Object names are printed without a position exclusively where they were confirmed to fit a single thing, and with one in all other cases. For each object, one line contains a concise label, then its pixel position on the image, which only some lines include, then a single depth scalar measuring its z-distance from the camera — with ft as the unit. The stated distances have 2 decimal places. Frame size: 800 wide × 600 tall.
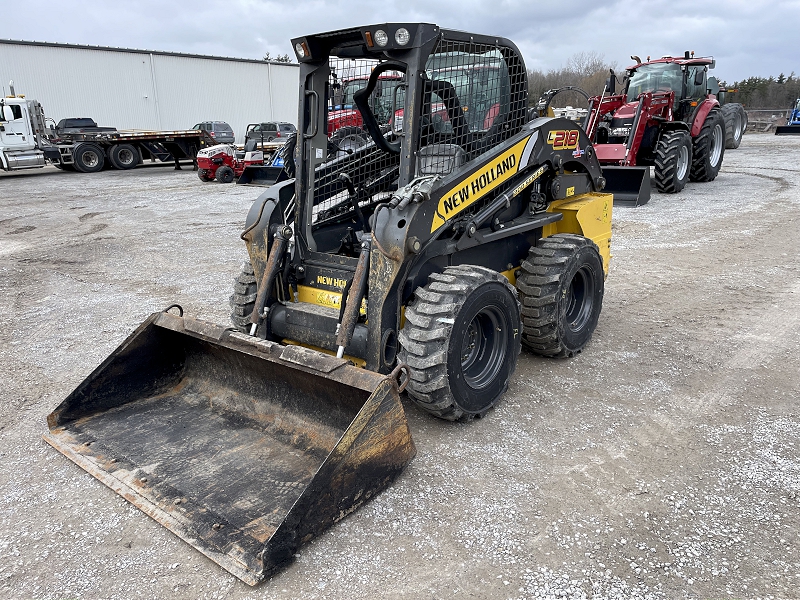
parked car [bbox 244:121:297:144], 74.18
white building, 100.27
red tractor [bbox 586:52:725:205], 38.37
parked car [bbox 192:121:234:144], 83.76
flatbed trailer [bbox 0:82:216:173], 68.64
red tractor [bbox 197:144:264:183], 59.00
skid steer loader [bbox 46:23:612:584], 9.66
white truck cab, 67.82
